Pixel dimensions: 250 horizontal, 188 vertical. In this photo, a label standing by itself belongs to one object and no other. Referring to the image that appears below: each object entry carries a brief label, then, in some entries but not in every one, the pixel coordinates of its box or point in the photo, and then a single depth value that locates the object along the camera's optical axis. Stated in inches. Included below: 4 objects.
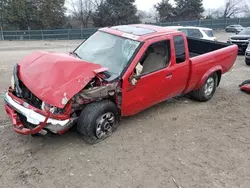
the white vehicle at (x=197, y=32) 346.7
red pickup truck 109.4
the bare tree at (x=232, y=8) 1887.4
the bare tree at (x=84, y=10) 1329.7
